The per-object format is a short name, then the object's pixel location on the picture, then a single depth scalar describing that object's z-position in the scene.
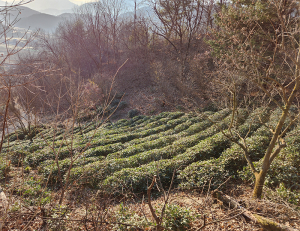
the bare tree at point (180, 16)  22.00
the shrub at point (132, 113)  18.83
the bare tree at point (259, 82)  3.66
